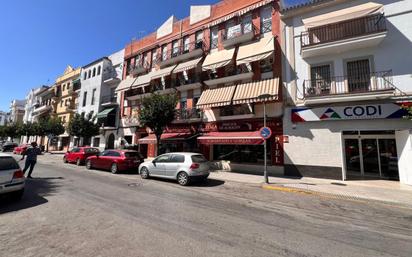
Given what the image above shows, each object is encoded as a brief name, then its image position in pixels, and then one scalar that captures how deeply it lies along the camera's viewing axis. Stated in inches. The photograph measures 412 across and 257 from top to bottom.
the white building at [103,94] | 1047.0
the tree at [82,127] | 987.9
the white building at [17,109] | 2674.7
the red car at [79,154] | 741.3
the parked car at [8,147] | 1395.2
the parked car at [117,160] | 568.4
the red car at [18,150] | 1223.8
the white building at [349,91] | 473.1
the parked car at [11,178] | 270.1
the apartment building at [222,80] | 601.6
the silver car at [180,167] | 431.5
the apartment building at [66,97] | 1376.7
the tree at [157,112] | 653.9
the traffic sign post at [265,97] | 458.2
